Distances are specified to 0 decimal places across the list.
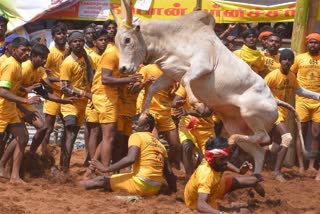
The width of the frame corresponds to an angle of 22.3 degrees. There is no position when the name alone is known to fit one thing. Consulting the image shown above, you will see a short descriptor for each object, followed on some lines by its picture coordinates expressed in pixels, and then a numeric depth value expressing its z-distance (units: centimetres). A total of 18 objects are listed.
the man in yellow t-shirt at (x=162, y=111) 1025
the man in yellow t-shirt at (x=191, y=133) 991
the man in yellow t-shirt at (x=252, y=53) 1155
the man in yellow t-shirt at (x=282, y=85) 1095
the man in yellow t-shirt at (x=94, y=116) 1047
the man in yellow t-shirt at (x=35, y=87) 1001
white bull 798
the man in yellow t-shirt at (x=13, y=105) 954
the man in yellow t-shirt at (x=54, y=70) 1099
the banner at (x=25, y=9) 1409
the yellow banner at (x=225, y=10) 1330
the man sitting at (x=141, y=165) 900
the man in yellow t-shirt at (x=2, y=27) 1149
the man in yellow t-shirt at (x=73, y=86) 1047
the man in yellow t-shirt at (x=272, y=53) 1155
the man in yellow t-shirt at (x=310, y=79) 1162
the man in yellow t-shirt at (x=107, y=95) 988
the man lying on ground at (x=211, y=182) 812
